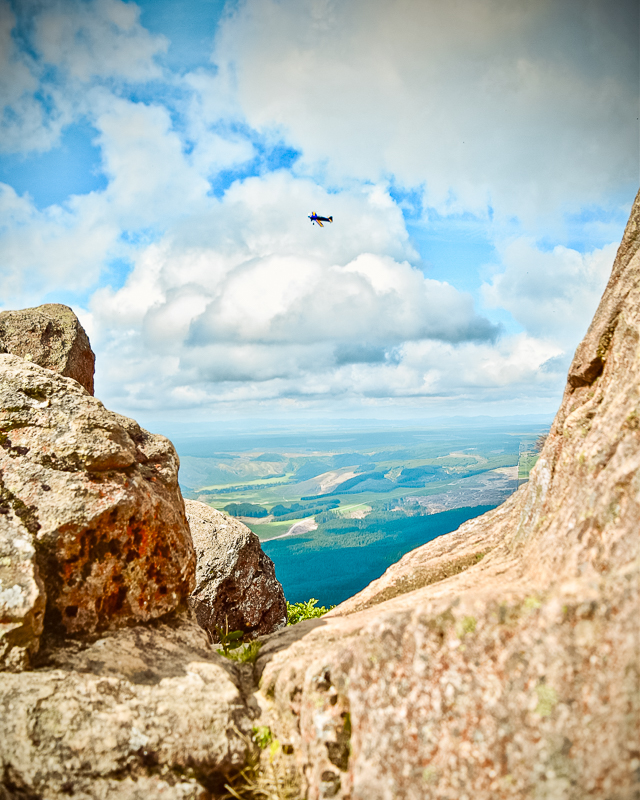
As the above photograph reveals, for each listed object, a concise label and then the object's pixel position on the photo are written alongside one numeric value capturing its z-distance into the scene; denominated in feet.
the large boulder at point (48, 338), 55.67
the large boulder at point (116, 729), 20.75
